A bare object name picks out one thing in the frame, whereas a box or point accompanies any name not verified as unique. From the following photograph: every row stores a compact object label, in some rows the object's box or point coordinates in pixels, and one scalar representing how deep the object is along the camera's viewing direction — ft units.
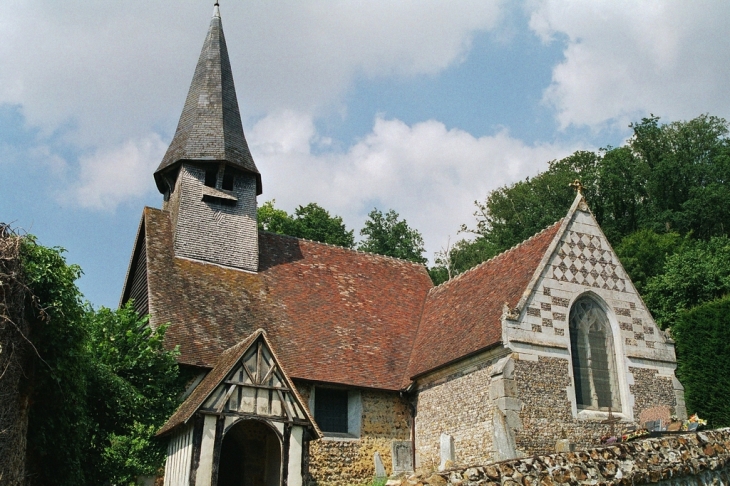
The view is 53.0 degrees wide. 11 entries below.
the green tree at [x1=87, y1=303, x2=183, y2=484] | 47.16
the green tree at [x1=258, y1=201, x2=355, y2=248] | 130.41
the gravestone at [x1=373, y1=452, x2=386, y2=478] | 58.18
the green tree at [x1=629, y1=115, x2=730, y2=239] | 116.47
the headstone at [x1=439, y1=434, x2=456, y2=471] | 53.06
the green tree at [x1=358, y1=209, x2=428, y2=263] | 147.43
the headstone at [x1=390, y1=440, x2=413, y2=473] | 56.59
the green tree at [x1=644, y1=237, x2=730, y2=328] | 82.99
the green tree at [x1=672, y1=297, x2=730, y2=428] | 62.75
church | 50.72
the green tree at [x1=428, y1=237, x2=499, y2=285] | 134.62
